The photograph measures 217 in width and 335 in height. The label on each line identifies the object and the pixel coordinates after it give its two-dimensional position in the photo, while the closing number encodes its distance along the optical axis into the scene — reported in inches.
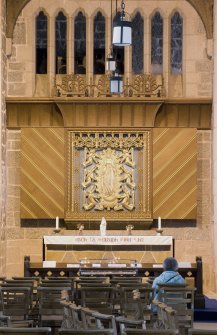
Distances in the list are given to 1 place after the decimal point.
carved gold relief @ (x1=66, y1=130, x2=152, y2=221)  949.2
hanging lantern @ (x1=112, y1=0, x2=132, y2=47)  725.9
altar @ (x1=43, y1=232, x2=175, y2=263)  874.1
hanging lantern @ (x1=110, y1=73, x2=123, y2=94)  885.2
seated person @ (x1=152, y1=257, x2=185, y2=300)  582.6
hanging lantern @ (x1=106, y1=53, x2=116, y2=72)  854.5
